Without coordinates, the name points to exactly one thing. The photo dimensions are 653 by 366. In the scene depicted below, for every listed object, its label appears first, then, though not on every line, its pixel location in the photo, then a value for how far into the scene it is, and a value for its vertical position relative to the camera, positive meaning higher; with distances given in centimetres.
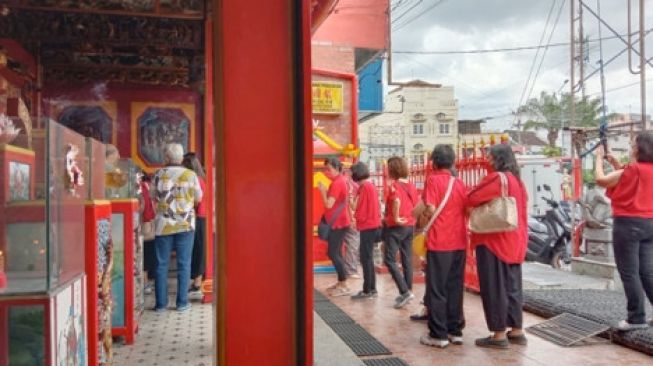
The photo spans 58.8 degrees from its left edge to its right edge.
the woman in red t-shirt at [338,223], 736 -59
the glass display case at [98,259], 333 -50
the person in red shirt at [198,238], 673 -72
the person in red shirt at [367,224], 699 -58
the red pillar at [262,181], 232 -2
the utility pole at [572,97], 853 +122
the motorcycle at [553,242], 1035 -121
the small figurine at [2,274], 229 -38
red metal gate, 670 +9
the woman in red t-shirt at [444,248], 492 -61
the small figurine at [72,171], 292 +4
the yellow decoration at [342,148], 973 +48
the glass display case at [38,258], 230 -34
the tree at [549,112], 4100 +494
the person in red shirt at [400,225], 657 -56
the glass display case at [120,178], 478 +0
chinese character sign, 1112 +155
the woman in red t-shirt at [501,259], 482 -70
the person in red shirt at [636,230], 489 -47
